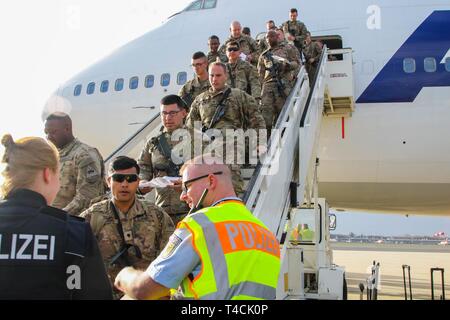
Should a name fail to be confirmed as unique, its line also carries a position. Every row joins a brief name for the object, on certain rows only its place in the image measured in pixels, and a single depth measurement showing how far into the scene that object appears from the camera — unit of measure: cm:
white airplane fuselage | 888
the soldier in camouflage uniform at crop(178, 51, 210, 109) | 575
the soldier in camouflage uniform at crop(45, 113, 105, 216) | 409
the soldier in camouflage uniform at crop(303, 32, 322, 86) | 845
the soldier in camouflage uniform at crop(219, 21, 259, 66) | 739
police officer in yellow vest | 208
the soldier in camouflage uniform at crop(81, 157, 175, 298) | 341
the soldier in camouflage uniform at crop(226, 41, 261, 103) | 602
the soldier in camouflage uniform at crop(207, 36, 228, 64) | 727
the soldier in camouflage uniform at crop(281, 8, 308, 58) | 847
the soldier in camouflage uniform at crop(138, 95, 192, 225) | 450
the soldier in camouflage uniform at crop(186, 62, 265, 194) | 488
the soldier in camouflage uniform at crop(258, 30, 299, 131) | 652
